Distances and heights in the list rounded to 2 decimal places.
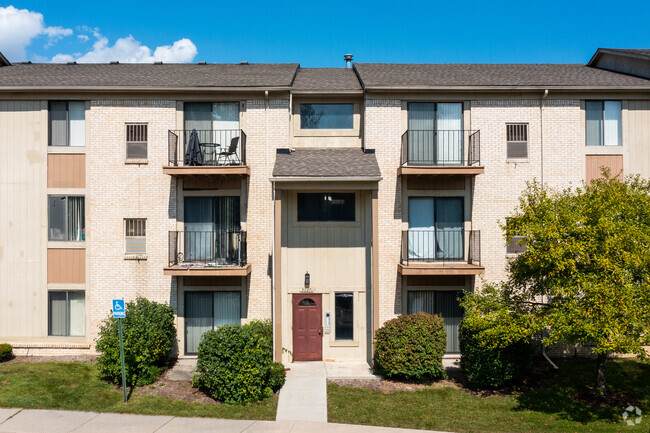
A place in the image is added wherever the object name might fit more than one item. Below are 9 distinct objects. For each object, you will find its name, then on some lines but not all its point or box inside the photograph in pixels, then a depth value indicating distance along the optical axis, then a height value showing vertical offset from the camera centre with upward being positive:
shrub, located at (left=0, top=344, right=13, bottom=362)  14.67 -4.17
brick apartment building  15.59 +0.71
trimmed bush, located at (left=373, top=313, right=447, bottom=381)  13.45 -3.81
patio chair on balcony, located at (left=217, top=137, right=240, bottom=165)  15.30 +2.14
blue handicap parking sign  12.17 -2.34
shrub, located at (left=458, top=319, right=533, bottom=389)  12.94 -4.02
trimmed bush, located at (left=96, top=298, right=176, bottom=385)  13.00 -3.61
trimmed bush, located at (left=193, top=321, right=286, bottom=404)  12.14 -3.86
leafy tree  10.50 -1.20
